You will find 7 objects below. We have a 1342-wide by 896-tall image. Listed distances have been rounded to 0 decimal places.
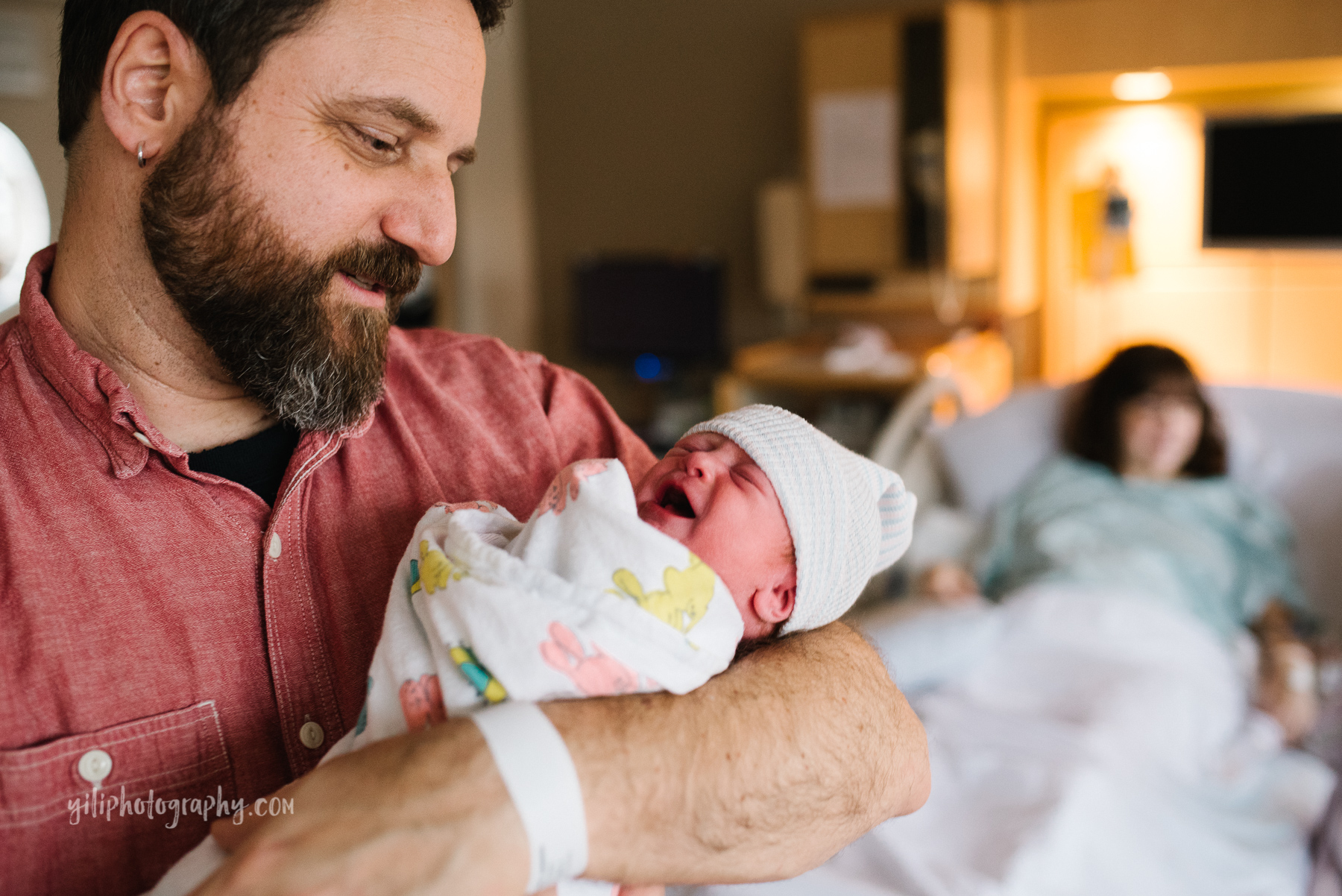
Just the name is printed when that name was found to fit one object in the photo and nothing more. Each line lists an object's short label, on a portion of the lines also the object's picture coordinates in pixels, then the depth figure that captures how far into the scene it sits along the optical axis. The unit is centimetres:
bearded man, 84
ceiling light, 357
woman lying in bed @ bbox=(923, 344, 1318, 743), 263
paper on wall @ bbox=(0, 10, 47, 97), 354
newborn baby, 82
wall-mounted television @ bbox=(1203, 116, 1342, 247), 348
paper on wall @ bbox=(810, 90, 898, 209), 371
